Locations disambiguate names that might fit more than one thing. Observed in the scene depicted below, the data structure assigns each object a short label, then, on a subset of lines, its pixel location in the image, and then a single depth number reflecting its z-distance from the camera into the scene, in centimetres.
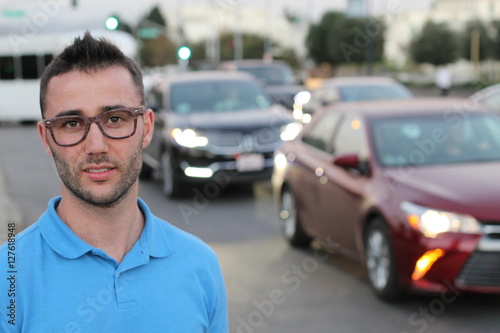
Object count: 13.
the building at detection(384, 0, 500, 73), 10606
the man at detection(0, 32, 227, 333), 212
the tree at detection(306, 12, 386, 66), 6544
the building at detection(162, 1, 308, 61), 16012
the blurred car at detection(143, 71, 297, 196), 1296
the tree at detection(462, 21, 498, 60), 6544
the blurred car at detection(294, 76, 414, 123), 1745
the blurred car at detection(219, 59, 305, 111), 2698
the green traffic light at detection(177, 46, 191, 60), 1681
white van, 3108
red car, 651
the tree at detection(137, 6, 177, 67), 12538
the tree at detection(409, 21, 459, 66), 6719
